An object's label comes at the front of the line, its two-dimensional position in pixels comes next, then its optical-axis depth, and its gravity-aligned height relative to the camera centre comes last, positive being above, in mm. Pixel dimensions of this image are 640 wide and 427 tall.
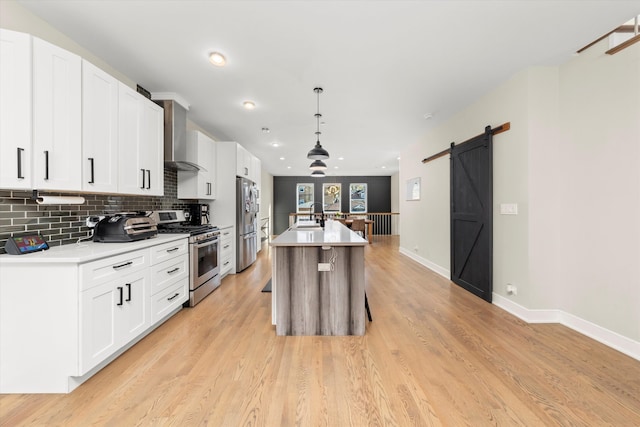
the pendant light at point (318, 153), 3588 +840
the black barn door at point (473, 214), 3242 -9
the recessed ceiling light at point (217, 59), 2494 +1530
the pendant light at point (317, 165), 4465 +838
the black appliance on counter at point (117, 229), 2264 -143
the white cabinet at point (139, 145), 2449 +718
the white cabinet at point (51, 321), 1626 -688
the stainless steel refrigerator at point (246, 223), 4688 -173
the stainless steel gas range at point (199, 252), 3131 -504
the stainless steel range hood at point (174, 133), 3307 +1050
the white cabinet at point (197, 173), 3939 +632
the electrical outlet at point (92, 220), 2391 -61
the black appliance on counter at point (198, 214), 4293 -7
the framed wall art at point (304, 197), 11234 +719
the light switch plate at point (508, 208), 2881 +56
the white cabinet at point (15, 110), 1603 +658
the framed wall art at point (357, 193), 11156 +882
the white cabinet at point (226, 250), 4188 -615
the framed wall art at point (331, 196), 11164 +754
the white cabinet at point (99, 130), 2045 +701
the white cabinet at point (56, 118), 1726 +678
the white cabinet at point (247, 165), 4727 +992
